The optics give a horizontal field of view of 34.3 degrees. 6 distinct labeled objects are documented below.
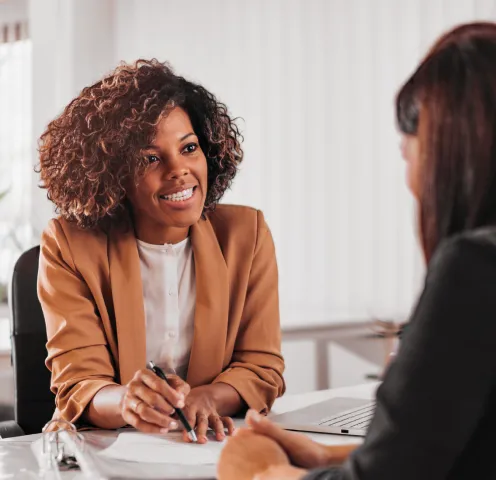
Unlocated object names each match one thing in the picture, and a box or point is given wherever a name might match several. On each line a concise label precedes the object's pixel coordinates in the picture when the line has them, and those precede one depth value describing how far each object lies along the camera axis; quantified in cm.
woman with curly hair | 170
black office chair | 192
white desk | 127
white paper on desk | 122
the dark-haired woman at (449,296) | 69
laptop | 145
